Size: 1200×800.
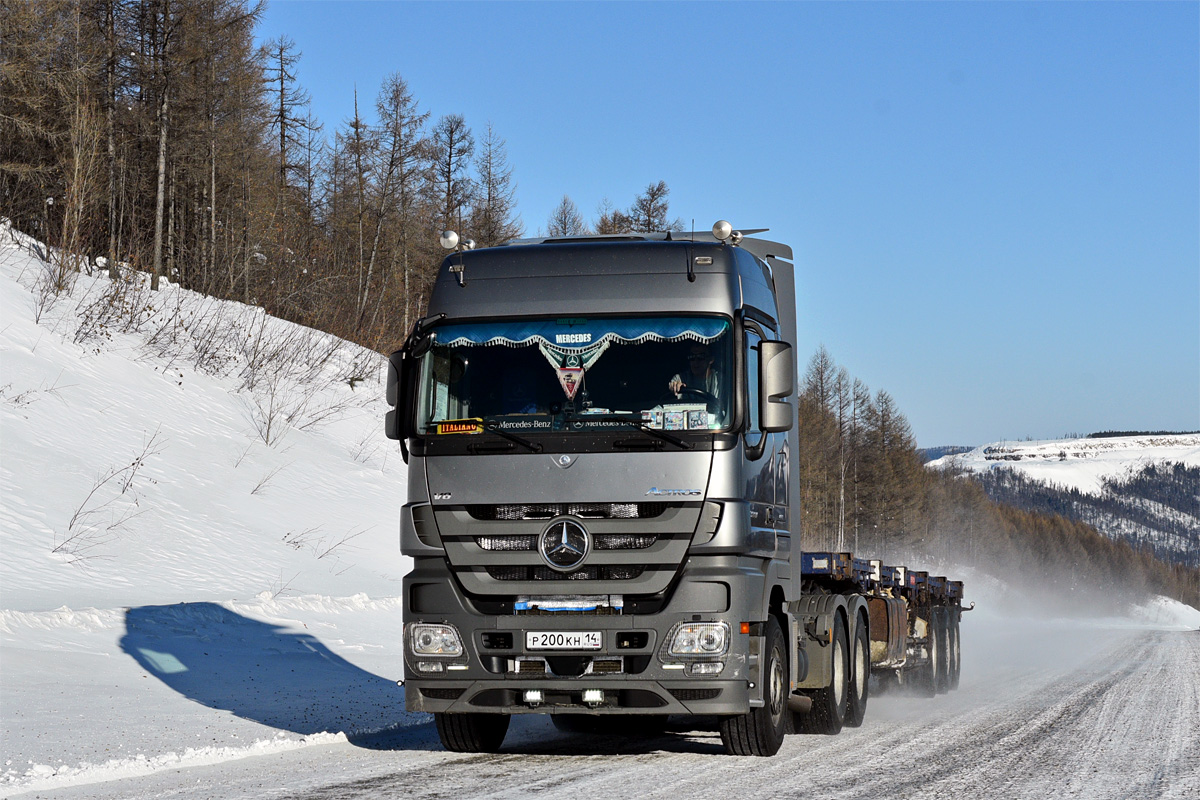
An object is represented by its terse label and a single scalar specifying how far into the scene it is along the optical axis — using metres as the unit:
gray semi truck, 8.30
